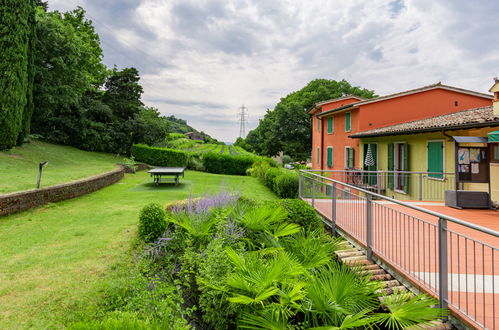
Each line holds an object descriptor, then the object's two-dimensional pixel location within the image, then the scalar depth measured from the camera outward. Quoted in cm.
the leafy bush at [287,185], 1361
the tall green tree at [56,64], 1986
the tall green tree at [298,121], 4025
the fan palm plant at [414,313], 290
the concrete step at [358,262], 453
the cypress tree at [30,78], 1759
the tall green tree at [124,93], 3278
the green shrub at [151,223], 601
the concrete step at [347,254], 505
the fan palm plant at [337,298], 332
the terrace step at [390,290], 379
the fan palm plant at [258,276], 332
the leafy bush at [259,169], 2091
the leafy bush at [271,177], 1653
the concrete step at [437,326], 291
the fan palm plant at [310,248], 442
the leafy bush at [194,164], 2755
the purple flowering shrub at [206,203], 614
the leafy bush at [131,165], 2189
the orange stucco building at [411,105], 1783
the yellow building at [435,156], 848
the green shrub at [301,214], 647
